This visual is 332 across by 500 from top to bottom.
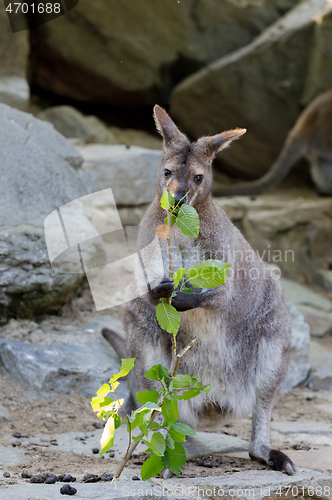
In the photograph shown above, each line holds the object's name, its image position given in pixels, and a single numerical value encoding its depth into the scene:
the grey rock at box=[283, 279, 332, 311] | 14.25
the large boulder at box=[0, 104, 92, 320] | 8.48
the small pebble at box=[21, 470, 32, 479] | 5.48
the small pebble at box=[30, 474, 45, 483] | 5.33
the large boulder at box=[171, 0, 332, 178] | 17.16
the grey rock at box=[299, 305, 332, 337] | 13.30
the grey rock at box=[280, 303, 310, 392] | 10.47
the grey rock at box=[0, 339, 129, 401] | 8.16
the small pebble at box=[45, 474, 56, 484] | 5.30
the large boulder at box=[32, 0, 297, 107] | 17.56
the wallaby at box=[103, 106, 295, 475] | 6.70
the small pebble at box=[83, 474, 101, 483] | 5.49
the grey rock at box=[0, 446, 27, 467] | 5.87
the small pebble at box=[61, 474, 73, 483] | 5.44
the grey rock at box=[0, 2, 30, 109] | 13.42
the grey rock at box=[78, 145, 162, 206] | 13.31
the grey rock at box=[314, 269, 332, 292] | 16.81
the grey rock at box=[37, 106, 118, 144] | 16.16
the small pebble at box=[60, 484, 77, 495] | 4.89
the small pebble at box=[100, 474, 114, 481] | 5.54
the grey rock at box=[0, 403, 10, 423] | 7.24
